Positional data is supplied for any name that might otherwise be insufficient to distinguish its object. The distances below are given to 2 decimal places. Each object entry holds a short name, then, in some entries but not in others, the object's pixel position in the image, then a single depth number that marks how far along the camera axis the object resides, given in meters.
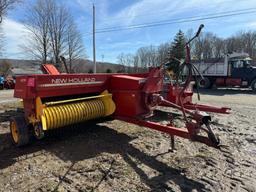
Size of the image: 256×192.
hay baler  3.15
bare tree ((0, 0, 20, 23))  18.74
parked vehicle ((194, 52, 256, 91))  13.07
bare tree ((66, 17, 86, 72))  24.65
